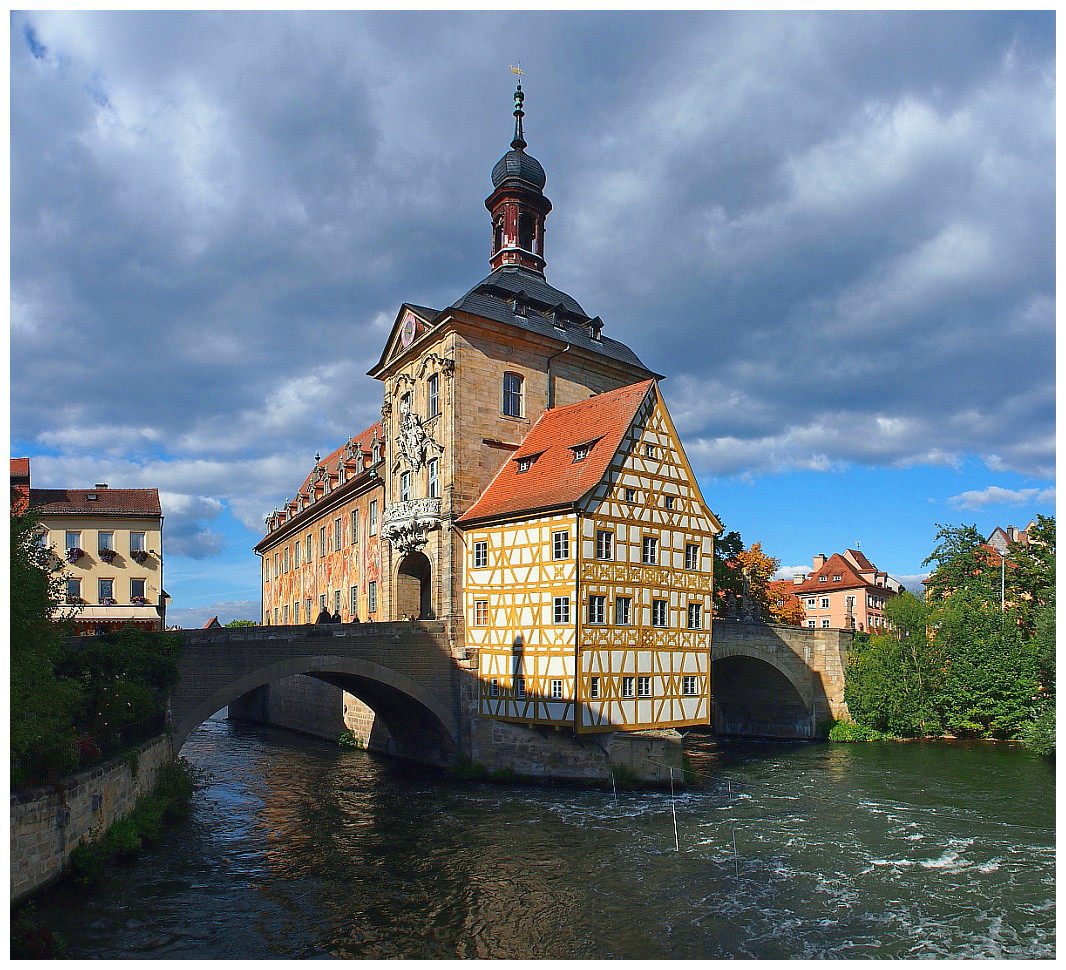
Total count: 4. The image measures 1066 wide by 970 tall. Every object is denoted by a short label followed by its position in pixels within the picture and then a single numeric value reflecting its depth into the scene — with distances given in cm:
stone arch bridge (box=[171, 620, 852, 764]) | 2338
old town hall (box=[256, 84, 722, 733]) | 2545
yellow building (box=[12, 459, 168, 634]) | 3853
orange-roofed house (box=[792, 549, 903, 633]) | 7519
